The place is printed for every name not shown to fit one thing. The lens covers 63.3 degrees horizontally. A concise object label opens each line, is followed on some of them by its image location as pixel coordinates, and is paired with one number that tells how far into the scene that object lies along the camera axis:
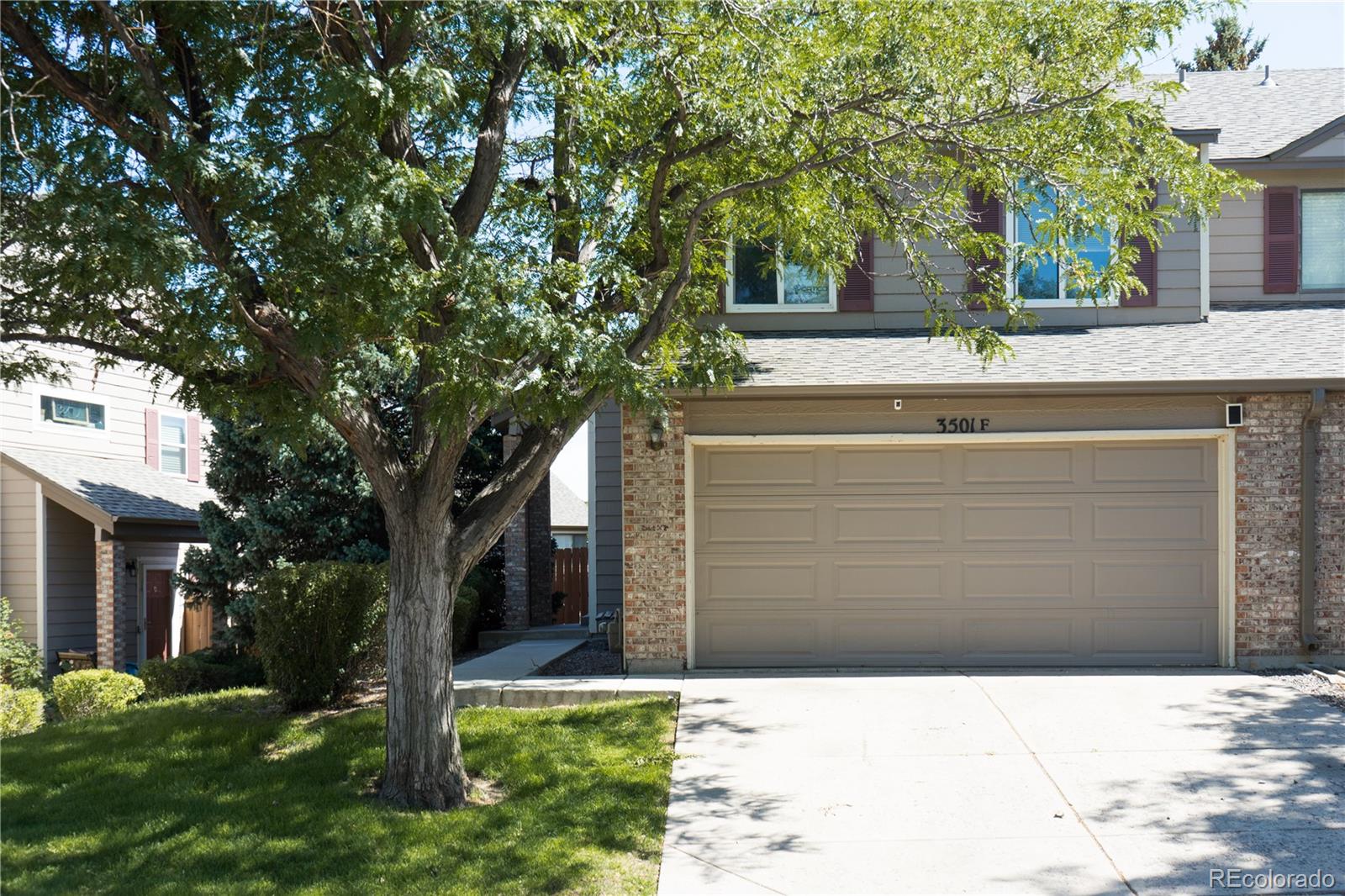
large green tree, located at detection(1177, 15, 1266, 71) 26.27
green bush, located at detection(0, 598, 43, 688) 14.27
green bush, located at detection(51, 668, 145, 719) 12.09
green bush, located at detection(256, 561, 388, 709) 9.30
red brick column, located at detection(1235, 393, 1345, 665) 10.52
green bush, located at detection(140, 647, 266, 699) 12.78
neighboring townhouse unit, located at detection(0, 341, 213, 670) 15.59
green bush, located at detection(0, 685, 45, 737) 11.47
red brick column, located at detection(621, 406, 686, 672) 10.77
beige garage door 10.86
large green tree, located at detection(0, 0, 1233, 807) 6.66
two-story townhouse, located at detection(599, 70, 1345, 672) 10.57
